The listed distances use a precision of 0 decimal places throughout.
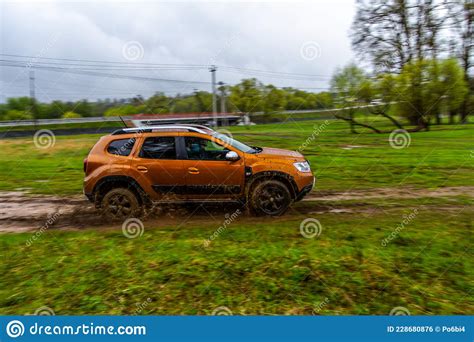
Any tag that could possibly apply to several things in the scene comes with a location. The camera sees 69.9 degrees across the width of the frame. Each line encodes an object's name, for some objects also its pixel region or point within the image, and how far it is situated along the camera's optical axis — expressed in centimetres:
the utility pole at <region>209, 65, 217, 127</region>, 2236
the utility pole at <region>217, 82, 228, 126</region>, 2424
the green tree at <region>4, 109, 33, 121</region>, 2130
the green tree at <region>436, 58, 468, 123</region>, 1986
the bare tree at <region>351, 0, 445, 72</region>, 2639
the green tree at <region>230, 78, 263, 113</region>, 2435
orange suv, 621
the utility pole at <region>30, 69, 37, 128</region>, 2081
